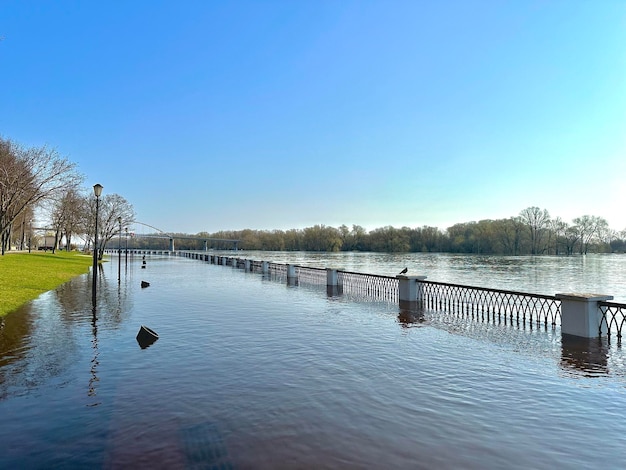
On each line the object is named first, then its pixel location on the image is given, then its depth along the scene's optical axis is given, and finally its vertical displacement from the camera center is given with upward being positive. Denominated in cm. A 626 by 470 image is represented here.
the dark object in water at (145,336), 956 -218
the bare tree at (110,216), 6484 +514
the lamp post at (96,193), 1614 +223
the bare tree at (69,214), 5215 +452
